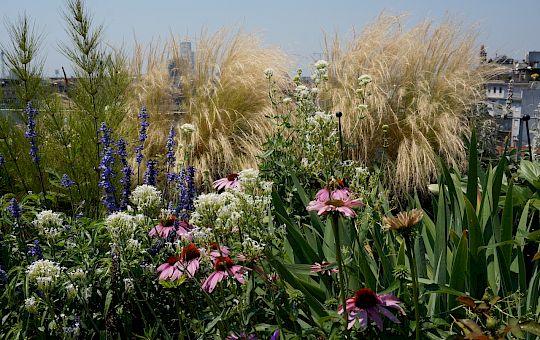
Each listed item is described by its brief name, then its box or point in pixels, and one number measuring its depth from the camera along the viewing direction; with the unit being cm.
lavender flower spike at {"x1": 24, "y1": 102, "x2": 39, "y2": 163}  283
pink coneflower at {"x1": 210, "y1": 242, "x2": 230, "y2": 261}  157
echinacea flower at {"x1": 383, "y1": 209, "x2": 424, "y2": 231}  112
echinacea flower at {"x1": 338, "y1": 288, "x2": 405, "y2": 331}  132
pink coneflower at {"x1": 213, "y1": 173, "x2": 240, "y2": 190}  213
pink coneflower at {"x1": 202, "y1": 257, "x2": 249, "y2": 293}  150
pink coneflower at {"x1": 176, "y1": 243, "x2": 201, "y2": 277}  156
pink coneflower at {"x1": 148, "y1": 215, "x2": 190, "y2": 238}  177
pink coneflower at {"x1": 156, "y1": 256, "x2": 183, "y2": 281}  158
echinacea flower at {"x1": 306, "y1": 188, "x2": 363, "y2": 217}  124
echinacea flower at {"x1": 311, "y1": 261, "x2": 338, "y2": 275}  159
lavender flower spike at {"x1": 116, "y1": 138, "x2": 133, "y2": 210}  249
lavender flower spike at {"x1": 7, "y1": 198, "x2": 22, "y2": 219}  207
